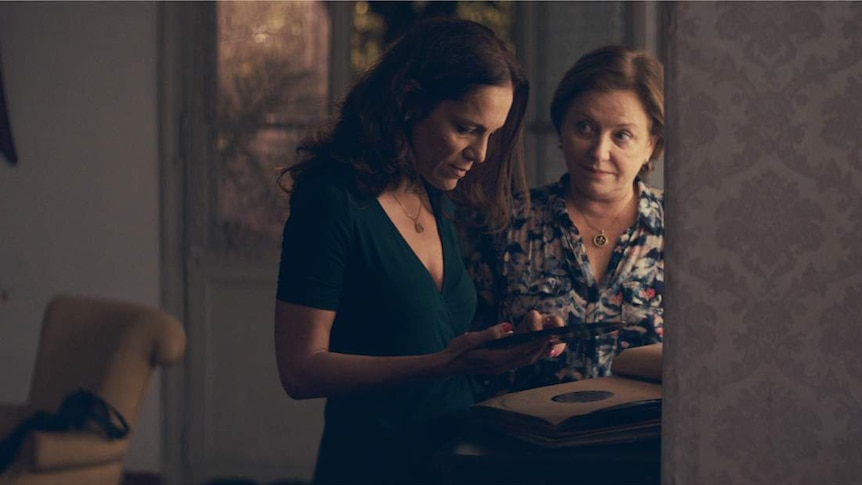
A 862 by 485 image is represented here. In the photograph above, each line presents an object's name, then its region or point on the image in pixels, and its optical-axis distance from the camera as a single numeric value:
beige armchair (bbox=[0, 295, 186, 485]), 4.61
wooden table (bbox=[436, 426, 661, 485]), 2.82
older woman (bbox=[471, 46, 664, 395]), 3.32
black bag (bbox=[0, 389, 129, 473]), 4.66
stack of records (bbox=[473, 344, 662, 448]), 2.84
